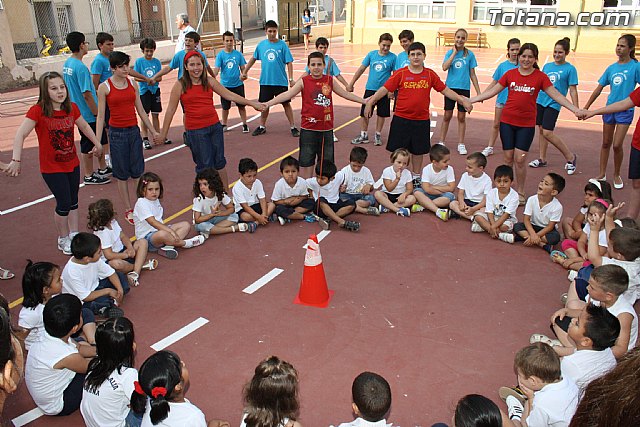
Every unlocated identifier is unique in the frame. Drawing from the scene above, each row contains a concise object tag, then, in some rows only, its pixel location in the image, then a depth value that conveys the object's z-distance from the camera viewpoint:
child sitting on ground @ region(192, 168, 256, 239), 6.52
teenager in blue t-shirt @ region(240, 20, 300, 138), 10.80
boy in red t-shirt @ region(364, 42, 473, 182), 7.45
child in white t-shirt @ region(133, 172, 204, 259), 6.01
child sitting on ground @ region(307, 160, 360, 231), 6.88
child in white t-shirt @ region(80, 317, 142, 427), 3.34
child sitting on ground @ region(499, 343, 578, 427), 3.18
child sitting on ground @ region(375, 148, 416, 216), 7.18
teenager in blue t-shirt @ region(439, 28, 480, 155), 9.37
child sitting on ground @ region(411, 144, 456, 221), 7.15
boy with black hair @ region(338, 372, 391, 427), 2.99
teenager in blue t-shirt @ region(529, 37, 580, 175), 8.23
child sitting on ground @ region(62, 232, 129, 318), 4.66
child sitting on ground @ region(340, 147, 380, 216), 7.20
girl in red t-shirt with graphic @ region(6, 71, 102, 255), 5.51
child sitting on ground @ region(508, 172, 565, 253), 6.08
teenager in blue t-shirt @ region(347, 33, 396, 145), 10.08
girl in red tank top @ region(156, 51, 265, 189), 6.81
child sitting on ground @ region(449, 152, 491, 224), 6.81
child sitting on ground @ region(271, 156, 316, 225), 6.91
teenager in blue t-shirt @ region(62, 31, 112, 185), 7.38
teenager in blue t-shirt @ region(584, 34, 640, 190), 7.43
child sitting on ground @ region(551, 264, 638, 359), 3.91
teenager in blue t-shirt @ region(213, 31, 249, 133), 10.74
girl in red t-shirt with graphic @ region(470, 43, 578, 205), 6.96
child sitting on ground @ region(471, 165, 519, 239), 6.41
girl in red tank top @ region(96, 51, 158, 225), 6.71
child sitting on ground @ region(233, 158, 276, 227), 6.73
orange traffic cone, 5.05
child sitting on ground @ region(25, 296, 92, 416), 3.57
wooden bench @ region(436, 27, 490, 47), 25.02
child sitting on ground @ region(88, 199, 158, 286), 5.26
